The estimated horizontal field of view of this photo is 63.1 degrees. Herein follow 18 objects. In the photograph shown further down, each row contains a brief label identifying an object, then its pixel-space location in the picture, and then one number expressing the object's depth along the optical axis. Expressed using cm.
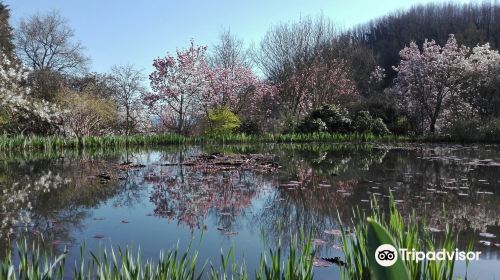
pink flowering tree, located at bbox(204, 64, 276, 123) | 2164
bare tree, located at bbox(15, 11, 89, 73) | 2722
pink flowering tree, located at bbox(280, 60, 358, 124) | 2256
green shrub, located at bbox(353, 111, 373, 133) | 1864
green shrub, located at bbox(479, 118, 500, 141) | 1678
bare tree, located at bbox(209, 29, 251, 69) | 2581
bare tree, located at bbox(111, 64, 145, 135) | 2409
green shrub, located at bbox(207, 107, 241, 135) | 1847
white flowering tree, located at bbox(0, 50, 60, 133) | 1371
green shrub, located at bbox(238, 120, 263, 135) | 1922
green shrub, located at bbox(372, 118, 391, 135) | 1878
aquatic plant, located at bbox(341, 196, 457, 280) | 147
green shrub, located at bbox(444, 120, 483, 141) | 1744
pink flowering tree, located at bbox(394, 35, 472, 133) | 2047
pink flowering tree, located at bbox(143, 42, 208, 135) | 2050
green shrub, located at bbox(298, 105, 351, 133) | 1817
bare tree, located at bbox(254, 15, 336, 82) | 2314
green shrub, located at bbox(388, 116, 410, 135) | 2039
